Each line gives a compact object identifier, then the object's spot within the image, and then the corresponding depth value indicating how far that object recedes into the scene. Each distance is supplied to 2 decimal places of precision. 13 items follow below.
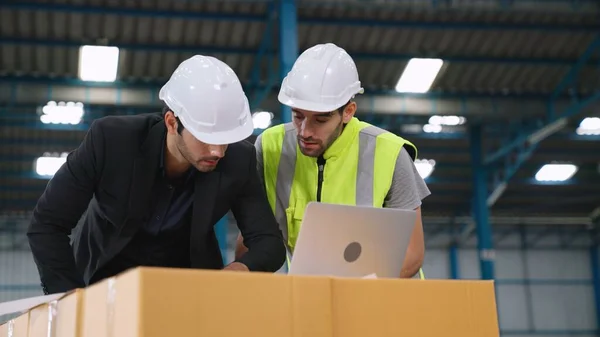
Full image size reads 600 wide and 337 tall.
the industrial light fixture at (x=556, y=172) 19.39
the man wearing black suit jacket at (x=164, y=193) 2.49
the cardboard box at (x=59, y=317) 1.81
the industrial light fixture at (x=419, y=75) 14.12
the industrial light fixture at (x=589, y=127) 16.48
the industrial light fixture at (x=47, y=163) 16.53
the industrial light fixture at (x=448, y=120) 15.53
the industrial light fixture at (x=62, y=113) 14.30
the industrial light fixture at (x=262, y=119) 14.81
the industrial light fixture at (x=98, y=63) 13.09
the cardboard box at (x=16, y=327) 2.22
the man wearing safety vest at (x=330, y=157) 3.03
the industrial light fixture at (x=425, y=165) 18.17
